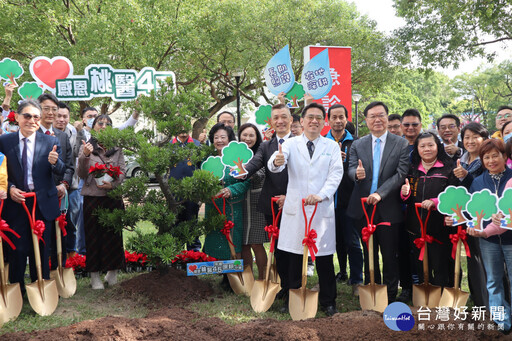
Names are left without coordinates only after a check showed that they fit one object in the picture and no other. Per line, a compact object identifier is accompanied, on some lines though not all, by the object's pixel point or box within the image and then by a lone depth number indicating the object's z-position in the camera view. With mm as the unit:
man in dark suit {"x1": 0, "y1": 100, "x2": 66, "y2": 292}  4105
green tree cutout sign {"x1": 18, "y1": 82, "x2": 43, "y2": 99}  5219
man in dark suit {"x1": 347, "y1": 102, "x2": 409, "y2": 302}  4059
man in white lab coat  3963
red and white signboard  7662
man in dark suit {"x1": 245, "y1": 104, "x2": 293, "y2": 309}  4367
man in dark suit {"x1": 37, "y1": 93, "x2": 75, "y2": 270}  4562
